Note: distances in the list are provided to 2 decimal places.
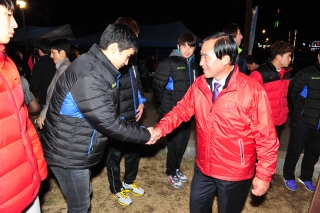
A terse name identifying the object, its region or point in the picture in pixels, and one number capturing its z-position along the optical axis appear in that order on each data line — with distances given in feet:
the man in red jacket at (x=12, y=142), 5.41
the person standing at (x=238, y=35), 13.76
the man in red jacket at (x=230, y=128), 7.32
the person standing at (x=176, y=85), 13.37
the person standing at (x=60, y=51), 12.31
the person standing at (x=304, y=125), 12.88
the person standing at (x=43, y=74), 15.25
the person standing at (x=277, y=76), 12.60
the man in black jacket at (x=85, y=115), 6.91
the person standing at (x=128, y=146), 11.36
